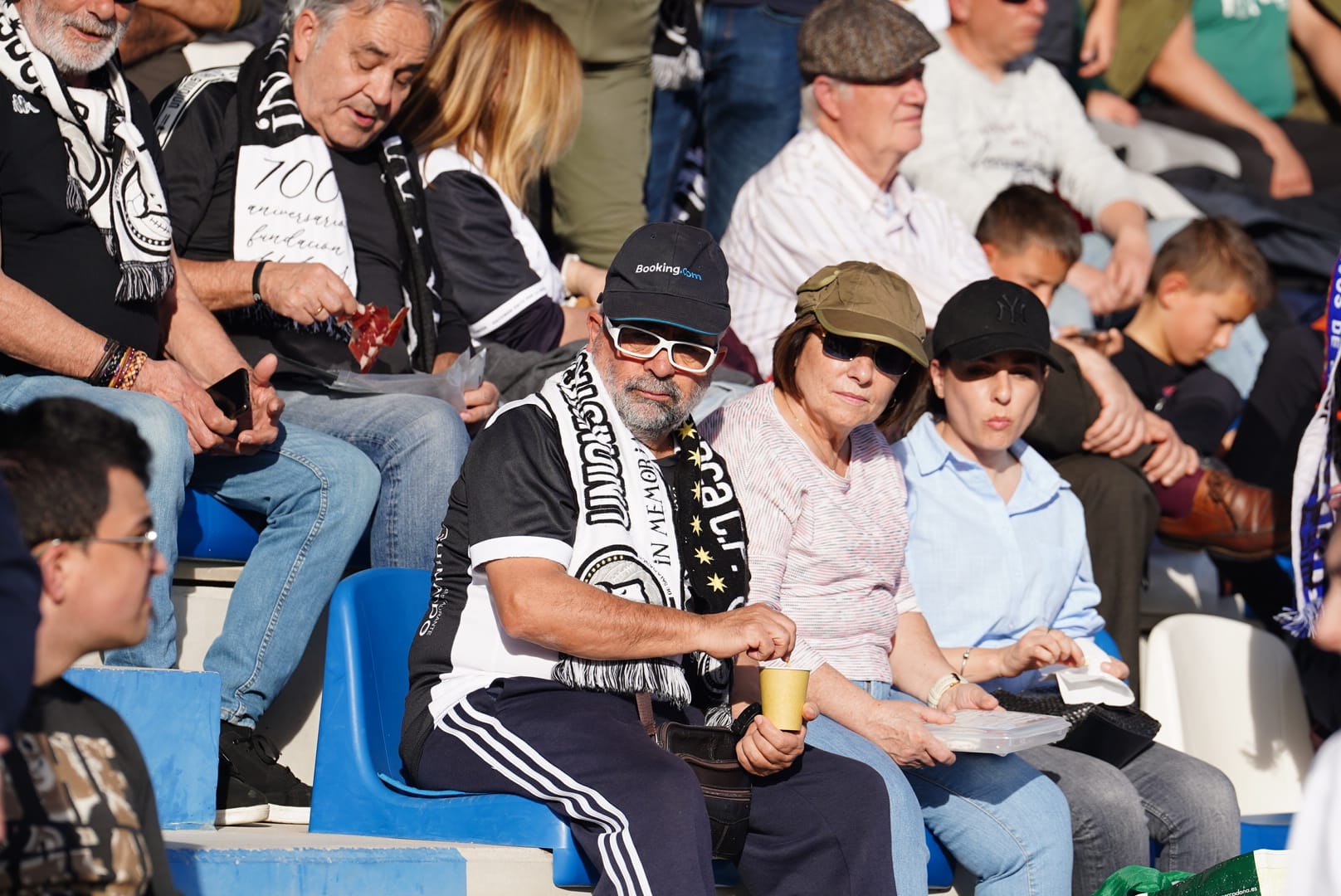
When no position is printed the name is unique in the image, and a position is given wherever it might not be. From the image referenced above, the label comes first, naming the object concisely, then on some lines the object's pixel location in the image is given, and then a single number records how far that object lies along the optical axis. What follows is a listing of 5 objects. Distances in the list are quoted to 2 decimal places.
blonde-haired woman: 8.65
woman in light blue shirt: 7.45
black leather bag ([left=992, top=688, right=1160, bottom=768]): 7.21
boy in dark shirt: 10.46
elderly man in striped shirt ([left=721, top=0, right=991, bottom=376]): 9.33
